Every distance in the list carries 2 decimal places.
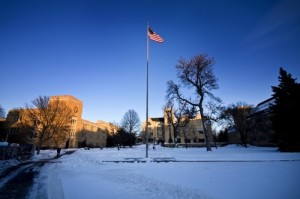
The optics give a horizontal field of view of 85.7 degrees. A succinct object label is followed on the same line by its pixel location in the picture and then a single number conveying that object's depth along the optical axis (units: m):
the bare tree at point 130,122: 64.94
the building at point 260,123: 44.84
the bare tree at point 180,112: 31.41
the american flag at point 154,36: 19.50
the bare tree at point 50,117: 30.78
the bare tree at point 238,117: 46.89
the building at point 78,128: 63.81
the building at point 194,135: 79.88
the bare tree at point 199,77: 28.88
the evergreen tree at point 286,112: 22.88
